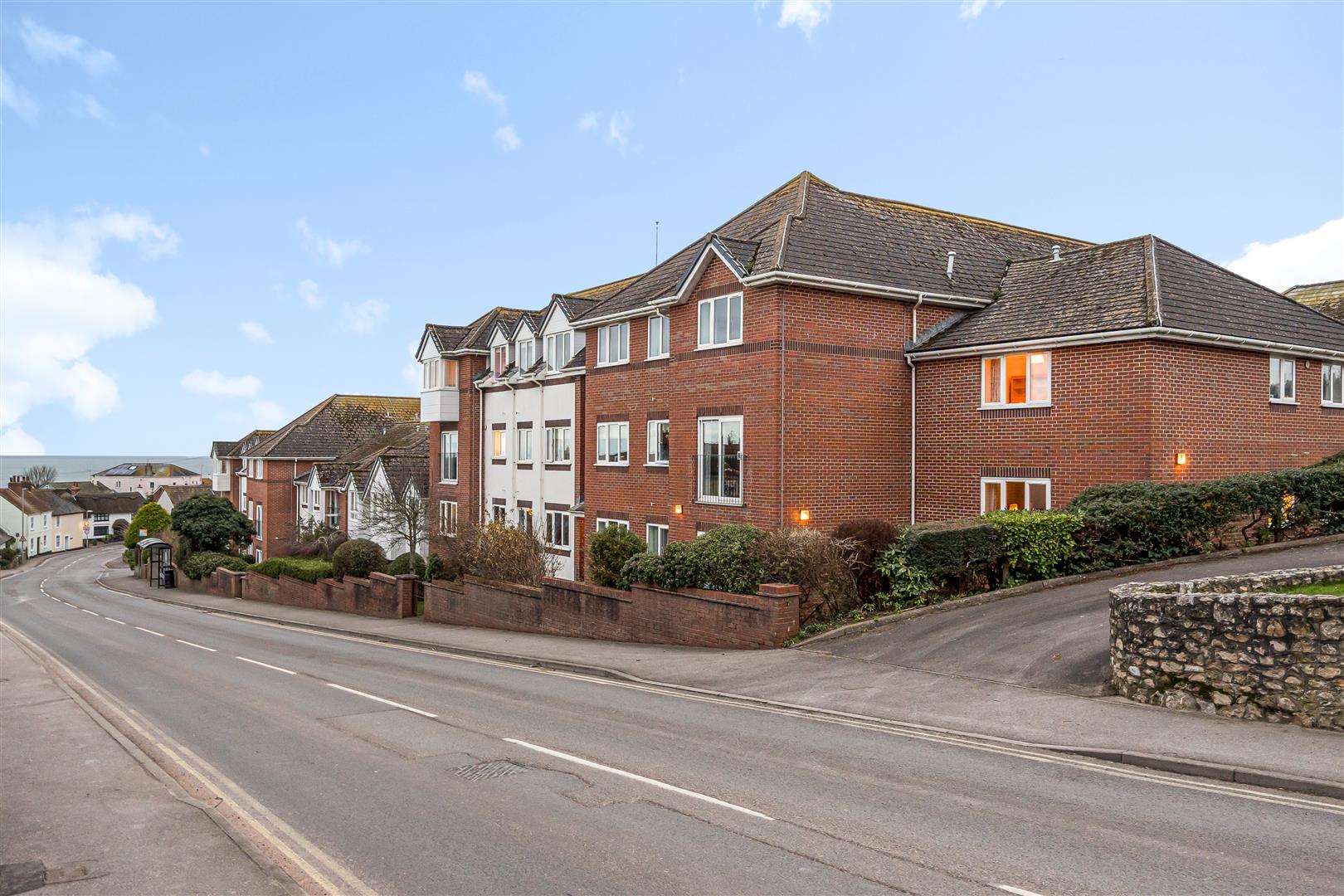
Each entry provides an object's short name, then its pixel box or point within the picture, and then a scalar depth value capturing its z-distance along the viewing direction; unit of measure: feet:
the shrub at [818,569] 59.77
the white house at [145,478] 588.09
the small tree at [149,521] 303.27
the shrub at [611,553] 81.87
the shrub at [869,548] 60.80
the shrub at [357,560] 132.36
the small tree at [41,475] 531.91
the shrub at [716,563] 62.59
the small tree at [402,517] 130.93
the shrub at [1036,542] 61.52
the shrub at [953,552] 60.18
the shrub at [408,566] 127.03
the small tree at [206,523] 207.92
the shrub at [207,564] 188.34
